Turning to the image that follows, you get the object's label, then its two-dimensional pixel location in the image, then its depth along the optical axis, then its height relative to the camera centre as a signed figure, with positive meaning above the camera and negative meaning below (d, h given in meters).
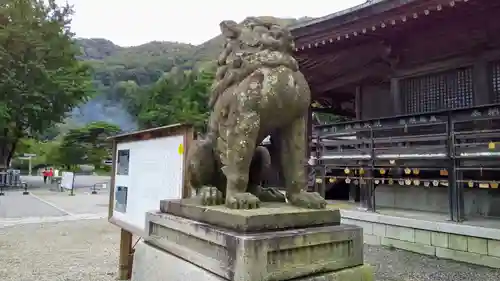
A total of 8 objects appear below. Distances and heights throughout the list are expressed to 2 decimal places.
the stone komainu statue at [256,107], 2.06 +0.39
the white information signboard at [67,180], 16.06 -0.52
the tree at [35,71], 16.70 +4.78
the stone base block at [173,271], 1.96 -0.58
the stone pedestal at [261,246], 1.74 -0.39
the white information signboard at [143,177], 3.20 -0.07
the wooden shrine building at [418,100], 5.15 +1.39
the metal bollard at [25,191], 15.19 -1.01
